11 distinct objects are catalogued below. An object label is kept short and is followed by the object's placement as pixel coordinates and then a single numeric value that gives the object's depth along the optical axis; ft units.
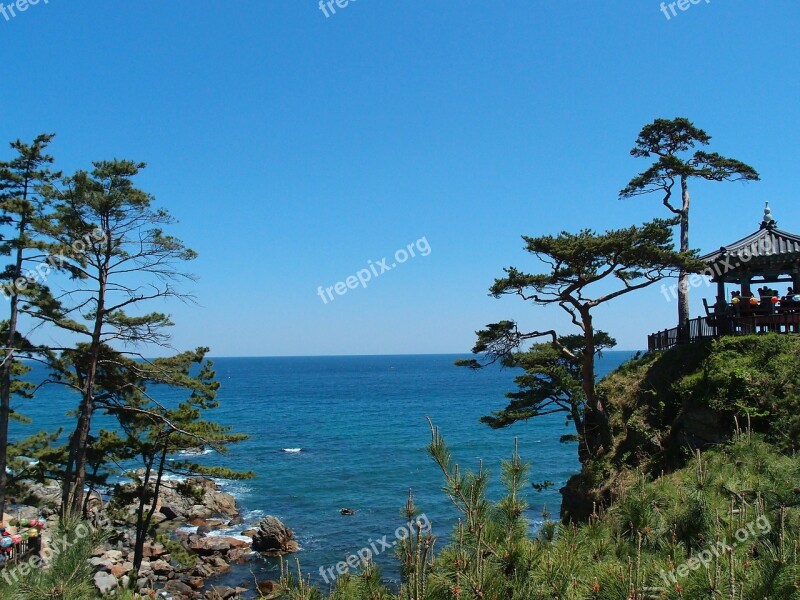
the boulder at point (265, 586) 63.60
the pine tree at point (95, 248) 46.44
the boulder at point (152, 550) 75.47
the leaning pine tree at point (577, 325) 51.29
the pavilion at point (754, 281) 53.92
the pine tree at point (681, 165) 71.97
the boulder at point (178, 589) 65.62
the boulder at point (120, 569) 67.21
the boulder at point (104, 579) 58.54
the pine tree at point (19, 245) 51.30
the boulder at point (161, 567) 71.05
